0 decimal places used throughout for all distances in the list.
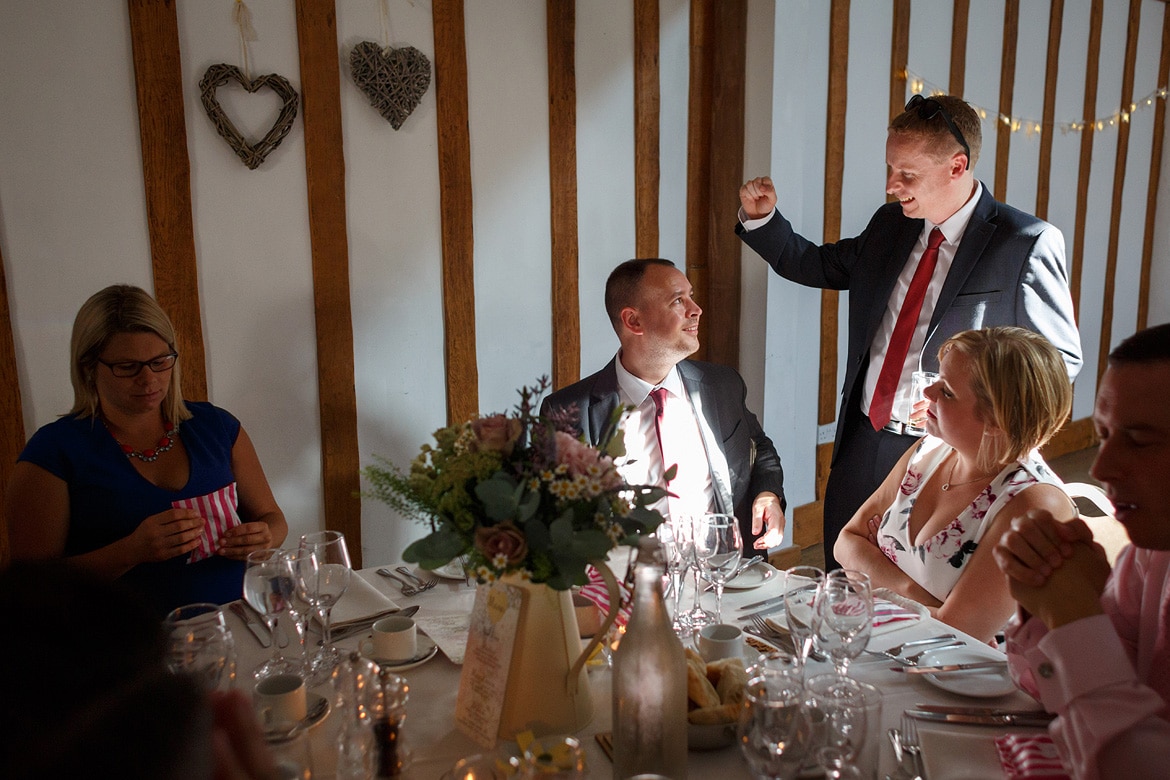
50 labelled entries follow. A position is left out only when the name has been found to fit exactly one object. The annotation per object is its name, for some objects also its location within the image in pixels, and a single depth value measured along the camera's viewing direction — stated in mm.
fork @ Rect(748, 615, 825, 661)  1612
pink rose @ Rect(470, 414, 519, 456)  1275
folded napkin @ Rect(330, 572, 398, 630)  1727
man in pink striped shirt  1083
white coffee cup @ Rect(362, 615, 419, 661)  1561
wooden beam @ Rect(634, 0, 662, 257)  3617
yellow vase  1294
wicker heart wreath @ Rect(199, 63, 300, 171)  2666
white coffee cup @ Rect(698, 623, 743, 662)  1507
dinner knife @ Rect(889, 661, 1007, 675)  1461
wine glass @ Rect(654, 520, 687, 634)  1628
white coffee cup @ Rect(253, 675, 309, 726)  1312
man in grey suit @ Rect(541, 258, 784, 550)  2705
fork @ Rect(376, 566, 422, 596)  1875
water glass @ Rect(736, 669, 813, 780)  1075
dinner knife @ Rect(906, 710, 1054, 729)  1287
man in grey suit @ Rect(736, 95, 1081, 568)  2734
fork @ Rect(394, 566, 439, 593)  1905
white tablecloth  1237
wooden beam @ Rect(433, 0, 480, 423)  3125
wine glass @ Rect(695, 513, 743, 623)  1623
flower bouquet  1196
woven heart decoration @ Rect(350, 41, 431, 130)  2928
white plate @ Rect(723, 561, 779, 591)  1878
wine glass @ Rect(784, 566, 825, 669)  1399
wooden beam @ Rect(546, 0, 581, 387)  3395
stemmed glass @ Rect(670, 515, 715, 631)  1629
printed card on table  1285
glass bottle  1150
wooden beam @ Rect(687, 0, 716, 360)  3803
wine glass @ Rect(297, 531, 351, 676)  1499
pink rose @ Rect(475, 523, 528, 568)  1185
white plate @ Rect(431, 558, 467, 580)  1921
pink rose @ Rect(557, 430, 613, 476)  1246
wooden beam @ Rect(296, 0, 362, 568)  2865
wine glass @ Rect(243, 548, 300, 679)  1478
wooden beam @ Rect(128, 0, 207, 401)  2576
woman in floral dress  1809
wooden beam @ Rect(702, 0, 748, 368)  3770
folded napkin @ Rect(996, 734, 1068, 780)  1139
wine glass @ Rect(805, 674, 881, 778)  1110
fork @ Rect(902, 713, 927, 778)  1190
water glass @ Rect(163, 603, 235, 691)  1290
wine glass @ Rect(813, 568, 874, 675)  1346
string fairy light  4485
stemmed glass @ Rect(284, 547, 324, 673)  1486
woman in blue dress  2062
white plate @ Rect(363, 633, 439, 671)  1527
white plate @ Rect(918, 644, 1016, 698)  1392
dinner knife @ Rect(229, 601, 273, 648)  1650
